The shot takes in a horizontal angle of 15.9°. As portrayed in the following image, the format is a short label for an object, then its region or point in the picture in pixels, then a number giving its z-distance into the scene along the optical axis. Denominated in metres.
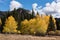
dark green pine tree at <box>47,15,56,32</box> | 123.42
